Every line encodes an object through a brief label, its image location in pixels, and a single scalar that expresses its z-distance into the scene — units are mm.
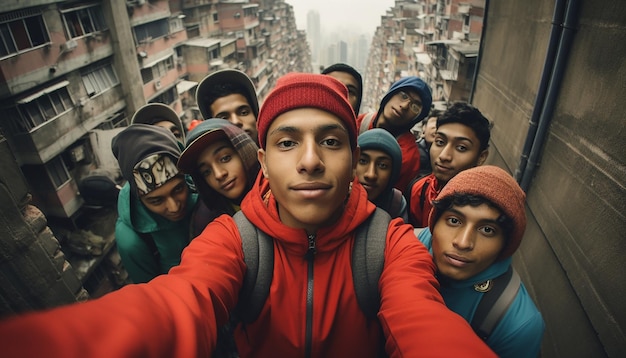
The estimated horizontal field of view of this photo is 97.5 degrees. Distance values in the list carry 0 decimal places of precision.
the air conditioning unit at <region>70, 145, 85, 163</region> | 12281
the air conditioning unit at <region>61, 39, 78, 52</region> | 11617
